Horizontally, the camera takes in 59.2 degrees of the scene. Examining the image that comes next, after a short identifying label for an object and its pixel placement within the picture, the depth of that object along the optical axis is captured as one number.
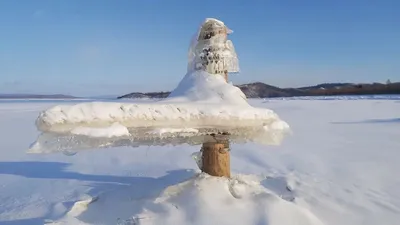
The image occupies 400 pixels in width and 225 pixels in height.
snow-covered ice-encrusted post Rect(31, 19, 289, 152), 1.86
